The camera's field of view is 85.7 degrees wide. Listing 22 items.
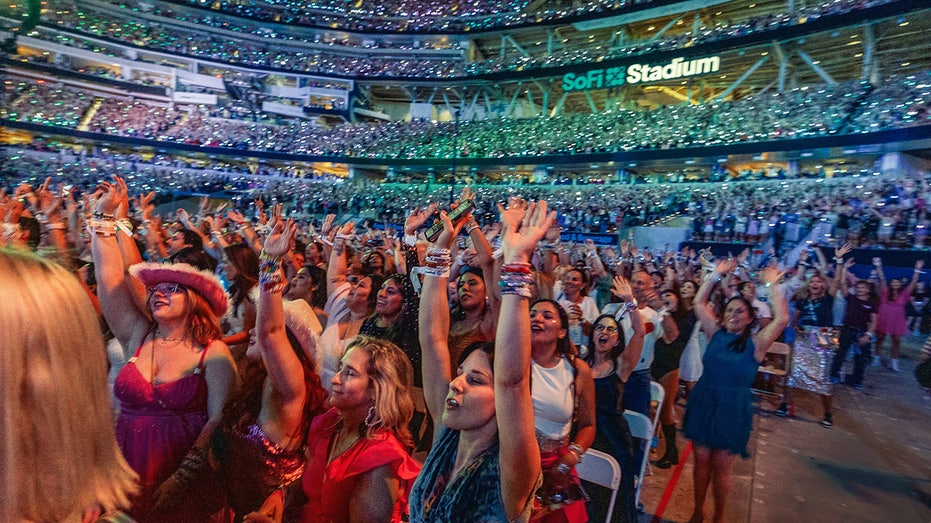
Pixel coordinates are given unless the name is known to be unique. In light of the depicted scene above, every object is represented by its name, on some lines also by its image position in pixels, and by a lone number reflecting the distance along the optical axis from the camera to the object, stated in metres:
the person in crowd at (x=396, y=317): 3.50
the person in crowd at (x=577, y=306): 4.60
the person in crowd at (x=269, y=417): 2.24
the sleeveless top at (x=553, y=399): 2.54
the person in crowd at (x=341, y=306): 3.28
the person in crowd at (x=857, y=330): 7.59
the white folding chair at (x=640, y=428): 3.60
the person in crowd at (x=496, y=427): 1.71
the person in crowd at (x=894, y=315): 8.91
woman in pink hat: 2.21
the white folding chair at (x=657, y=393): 4.33
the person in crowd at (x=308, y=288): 4.20
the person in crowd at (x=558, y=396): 2.47
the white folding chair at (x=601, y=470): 2.75
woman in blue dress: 3.62
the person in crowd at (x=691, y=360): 5.28
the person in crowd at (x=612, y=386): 3.19
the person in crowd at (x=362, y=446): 2.02
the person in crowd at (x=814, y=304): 8.51
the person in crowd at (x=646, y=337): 3.86
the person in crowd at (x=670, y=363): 4.81
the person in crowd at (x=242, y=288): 3.62
